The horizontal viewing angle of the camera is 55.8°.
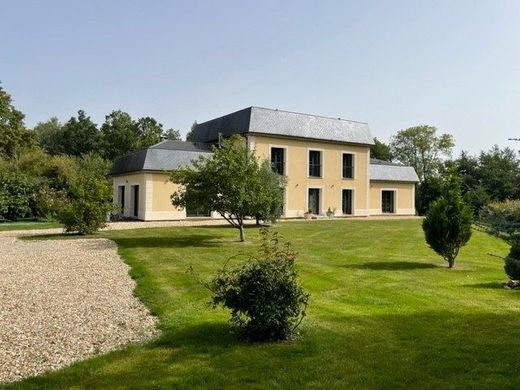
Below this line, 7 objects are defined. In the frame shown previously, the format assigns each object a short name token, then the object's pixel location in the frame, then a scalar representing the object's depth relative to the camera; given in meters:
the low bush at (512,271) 9.89
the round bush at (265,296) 5.92
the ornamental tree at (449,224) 12.97
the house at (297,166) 30.56
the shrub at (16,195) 28.72
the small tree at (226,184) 17.05
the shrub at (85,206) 20.39
